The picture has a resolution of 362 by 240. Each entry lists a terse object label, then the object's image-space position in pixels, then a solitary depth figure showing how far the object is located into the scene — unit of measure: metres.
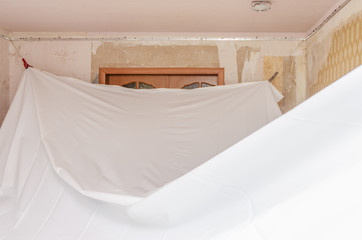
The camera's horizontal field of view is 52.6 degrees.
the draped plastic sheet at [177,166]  0.48
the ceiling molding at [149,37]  3.38
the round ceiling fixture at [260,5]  2.54
